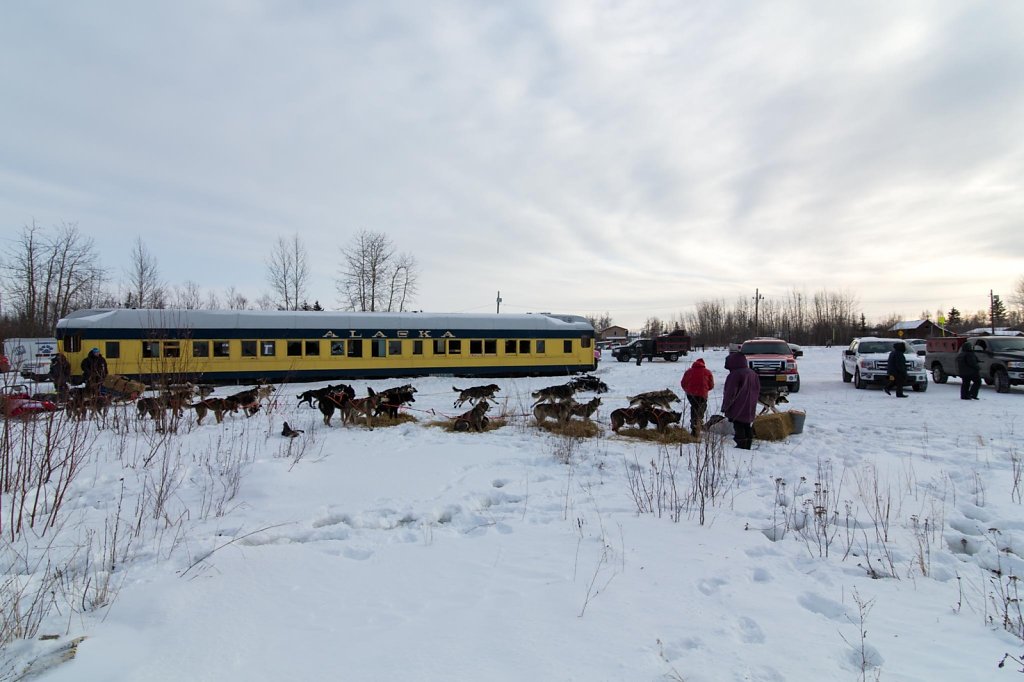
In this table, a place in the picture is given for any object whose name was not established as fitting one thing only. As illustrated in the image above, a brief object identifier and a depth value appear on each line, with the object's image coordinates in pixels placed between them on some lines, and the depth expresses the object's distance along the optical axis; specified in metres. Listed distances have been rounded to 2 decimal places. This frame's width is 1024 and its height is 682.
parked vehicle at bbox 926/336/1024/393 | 14.57
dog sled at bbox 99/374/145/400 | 11.83
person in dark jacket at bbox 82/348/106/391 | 11.79
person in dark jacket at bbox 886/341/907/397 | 14.39
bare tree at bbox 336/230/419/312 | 45.41
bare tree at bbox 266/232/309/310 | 43.99
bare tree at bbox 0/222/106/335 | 37.81
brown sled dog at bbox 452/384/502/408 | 13.16
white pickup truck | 15.41
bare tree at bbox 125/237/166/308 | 43.59
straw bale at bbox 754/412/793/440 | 8.87
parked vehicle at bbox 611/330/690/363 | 38.19
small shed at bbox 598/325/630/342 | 121.02
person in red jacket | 9.55
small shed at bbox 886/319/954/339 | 72.29
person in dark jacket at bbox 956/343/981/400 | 13.48
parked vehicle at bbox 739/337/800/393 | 15.84
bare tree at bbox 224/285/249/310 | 54.30
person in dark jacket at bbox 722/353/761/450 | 8.19
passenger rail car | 18.09
